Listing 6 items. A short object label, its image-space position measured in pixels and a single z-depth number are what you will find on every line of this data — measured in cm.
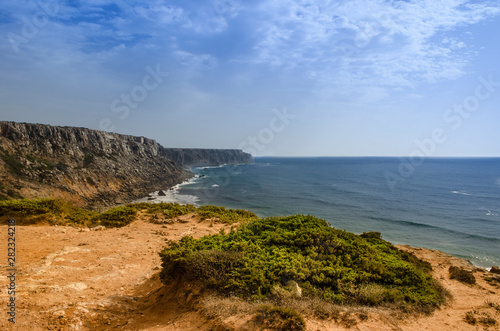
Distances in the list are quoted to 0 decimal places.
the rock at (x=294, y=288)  680
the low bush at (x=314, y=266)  724
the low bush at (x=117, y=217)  1791
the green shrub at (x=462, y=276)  1267
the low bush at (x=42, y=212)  1634
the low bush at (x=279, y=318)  521
